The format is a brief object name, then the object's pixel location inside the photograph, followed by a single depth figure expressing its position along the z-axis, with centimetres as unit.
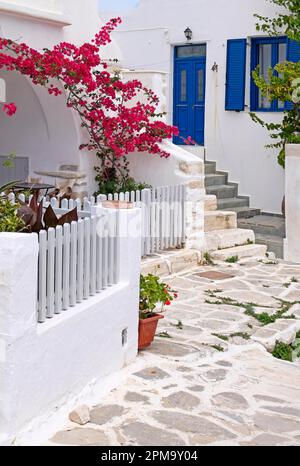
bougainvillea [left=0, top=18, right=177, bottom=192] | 984
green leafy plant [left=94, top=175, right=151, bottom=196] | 1105
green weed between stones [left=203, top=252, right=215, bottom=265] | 1059
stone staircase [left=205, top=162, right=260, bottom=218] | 1270
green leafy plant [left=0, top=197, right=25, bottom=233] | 495
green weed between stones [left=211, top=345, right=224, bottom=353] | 666
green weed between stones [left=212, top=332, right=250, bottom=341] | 703
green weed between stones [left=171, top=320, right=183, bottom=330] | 732
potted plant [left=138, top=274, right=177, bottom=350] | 636
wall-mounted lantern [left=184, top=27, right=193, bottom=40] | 1402
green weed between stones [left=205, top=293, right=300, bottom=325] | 776
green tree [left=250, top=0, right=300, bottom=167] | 1137
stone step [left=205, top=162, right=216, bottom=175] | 1356
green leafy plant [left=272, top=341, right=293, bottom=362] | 690
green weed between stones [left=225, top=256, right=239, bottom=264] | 1077
